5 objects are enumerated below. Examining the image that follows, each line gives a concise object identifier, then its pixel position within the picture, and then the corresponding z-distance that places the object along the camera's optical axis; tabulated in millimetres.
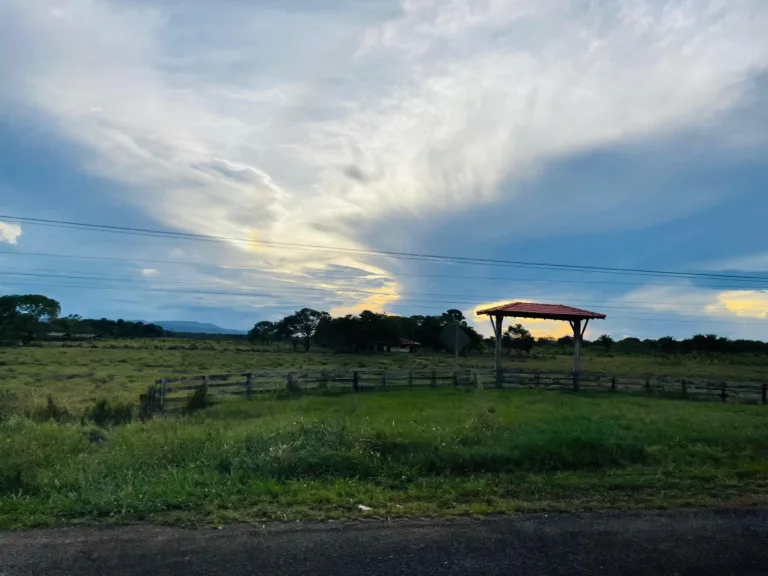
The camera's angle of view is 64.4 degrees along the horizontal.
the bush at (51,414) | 13952
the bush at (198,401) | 17219
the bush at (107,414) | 14125
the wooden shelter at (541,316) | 25453
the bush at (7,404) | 13678
